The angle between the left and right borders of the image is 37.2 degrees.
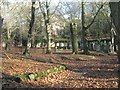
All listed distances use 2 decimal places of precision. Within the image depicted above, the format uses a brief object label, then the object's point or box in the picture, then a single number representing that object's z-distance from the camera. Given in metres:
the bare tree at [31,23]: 16.38
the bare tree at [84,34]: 22.65
